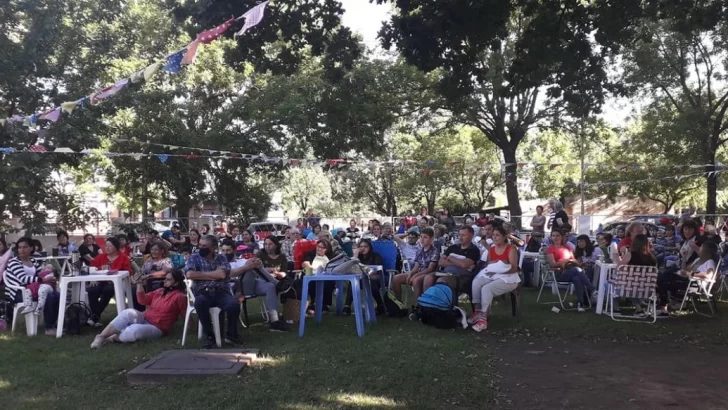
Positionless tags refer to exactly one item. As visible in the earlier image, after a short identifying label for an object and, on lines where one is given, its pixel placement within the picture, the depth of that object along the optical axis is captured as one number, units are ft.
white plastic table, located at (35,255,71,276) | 29.33
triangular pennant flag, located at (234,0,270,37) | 22.76
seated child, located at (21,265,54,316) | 21.89
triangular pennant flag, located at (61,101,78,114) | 28.66
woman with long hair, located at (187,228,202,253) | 35.95
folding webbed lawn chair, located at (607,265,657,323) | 21.81
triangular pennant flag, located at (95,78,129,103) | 26.94
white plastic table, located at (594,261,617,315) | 23.67
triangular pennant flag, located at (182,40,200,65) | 24.58
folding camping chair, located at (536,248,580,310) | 25.90
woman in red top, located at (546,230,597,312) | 25.50
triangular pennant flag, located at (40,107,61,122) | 30.71
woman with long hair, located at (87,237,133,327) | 23.52
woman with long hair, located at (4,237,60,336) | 22.18
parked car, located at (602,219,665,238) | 47.96
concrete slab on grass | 15.01
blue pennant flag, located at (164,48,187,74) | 25.04
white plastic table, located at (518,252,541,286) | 32.75
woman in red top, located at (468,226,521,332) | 21.76
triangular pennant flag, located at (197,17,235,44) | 23.86
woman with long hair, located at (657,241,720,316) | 23.58
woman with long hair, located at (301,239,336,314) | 24.04
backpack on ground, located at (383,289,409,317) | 24.23
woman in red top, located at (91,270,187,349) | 19.67
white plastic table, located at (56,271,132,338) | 21.49
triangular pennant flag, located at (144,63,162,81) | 24.95
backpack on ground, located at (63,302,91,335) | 21.72
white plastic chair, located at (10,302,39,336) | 21.86
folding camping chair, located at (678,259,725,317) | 23.20
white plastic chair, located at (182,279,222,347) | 19.19
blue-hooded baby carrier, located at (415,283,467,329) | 21.35
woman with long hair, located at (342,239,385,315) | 24.64
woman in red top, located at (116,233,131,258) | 24.79
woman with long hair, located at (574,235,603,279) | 28.07
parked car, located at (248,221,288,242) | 76.18
